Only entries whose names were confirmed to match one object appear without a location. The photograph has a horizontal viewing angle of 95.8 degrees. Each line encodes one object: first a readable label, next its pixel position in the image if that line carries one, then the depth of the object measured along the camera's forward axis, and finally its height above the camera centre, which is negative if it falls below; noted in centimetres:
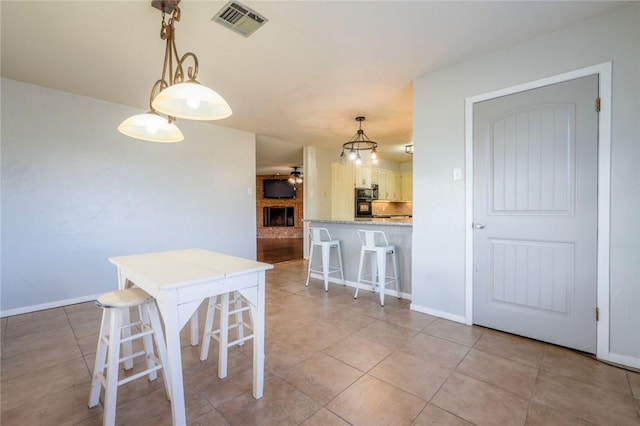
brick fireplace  1136 -35
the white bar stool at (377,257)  328 -61
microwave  700 +35
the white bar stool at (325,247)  385 -55
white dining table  139 -41
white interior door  213 -6
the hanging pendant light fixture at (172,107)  143 +57
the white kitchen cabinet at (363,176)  698 +76
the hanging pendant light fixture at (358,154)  431 +82
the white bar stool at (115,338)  145 -72
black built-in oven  698 +18
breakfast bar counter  354 -45
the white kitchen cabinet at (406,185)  845 +64
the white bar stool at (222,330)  191 -86
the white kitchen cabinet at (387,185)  764 +60
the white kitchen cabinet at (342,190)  684 +42
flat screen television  1107 +70
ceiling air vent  194 +135
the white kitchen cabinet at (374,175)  737 +82
